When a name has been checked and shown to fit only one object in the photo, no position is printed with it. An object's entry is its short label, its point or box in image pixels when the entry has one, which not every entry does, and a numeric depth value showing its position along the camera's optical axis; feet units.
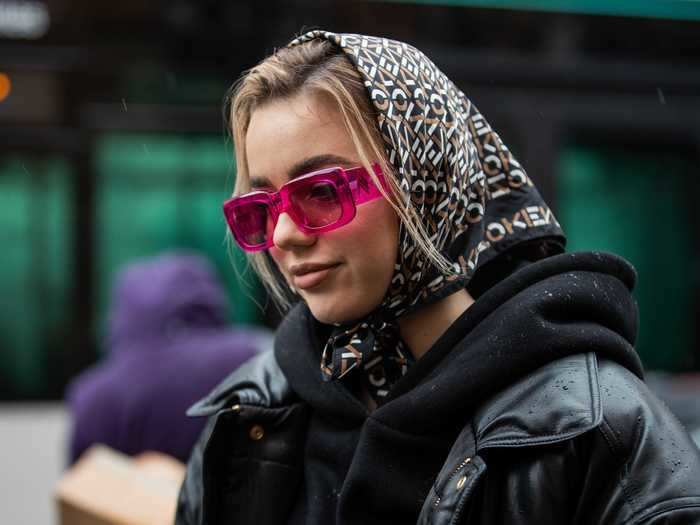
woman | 4.52
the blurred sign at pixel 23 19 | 18.60
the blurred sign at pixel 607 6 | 19.74
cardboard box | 8.09
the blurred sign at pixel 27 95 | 18.72
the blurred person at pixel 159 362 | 11.41
